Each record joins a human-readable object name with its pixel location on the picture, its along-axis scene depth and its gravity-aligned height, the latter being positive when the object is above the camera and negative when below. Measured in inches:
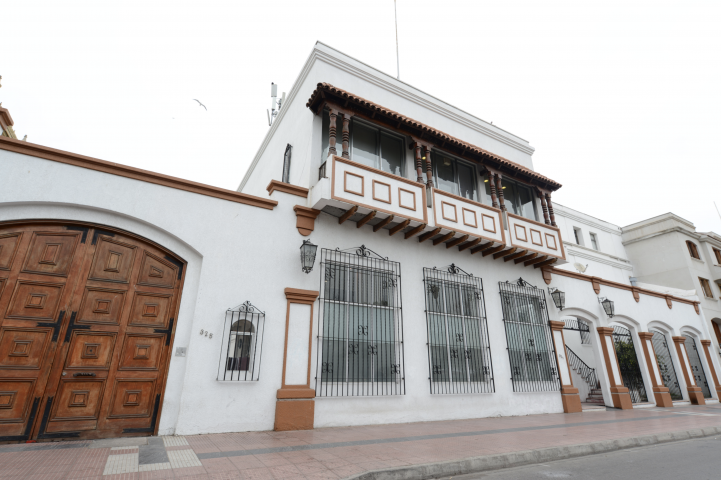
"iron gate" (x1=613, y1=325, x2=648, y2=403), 569.9 +17.5
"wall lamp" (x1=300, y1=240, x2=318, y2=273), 313.8 +97.5
